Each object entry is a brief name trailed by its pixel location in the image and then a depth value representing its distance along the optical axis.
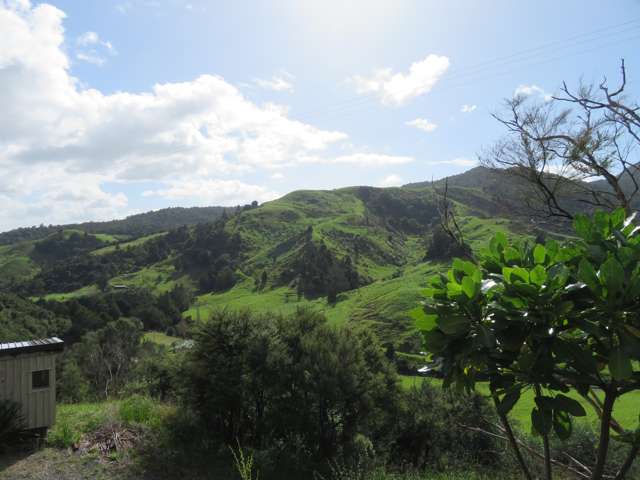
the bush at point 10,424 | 8.31
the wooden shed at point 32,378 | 8.70
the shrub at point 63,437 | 8.85
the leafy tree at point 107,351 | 40.09
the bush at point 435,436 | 17.86
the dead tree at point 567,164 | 7.32
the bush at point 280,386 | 12.03
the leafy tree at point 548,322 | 1.72
